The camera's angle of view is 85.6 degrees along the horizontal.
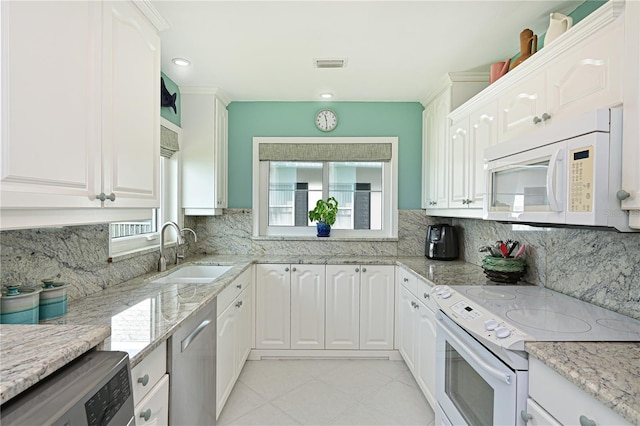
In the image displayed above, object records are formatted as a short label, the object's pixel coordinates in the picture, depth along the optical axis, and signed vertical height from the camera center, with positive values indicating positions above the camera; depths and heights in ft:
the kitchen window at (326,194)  11.58 +0.50
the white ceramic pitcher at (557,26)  5.38 +2.91
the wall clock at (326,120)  11.28 +2.92
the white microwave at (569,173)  3.86 +0.50
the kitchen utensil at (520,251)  7.02 -0.82
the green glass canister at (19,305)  3.78 -1.12
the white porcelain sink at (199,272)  8.80 -1.73
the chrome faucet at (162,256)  8.14 -1.17
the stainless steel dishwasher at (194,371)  4.66 -2.51
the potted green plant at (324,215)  11.05 -0.19
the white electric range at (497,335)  4.07 -1.61
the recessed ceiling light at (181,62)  8.08 +3.47
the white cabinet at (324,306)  9.98 -2.81
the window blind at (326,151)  11.25 +1.89
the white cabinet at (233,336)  6.99 -2.99
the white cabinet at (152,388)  3.77 -2.13
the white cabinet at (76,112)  2.99 +1.02
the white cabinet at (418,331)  7.26 -2.88
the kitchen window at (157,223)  7.49 -0.40
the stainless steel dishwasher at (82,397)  2.19 -1.32
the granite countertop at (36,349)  2.23 -1.10
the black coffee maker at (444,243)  10.01 -0.94
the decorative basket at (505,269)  6.90 -1.16
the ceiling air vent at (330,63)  8.00 +3.45
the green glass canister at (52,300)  4.31 -1.20
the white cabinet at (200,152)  10.14 +1.65
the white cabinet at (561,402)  2.98 -1.81
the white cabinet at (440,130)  8.86 +2.33
